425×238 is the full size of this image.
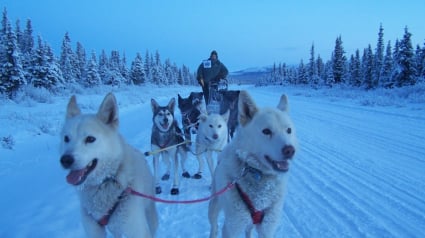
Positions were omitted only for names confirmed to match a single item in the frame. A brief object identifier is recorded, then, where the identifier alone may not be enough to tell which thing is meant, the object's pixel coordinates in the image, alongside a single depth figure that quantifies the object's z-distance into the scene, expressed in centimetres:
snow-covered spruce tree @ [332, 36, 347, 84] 4659
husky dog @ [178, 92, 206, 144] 713
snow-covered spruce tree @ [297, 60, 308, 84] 6275
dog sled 839
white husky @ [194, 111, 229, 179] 527
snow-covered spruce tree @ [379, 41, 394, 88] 3389
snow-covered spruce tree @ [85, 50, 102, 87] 3784
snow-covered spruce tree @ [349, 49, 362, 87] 4488
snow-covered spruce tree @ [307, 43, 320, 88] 5592
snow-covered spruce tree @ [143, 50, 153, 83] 6311
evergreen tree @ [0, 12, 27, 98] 1847
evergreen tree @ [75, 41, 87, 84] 4751
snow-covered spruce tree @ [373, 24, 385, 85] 3831
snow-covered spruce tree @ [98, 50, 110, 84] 4392
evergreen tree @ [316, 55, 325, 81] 6165
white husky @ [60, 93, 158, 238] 237
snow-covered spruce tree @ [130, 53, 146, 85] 5444
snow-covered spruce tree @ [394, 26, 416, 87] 2952
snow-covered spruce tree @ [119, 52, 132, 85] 5359
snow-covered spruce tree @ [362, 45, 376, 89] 3821
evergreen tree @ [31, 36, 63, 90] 2406
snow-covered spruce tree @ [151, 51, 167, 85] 6562
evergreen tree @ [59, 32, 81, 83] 3941
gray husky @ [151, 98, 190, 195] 517
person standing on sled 908
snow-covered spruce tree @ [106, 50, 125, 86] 4309
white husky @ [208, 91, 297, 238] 251
